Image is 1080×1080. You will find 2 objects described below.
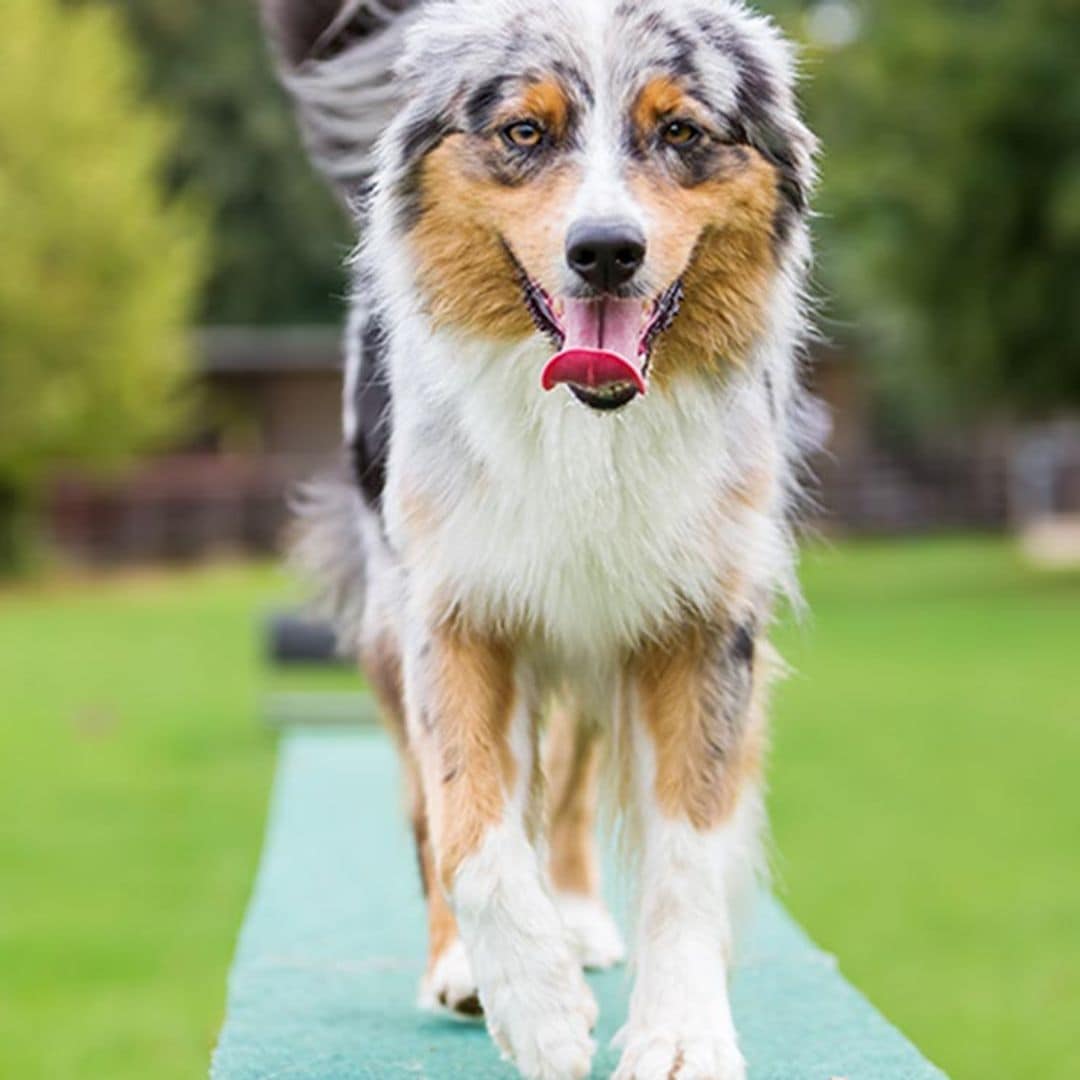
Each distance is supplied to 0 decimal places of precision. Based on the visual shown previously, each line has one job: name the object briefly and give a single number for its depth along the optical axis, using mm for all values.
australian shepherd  3514
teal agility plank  4023
